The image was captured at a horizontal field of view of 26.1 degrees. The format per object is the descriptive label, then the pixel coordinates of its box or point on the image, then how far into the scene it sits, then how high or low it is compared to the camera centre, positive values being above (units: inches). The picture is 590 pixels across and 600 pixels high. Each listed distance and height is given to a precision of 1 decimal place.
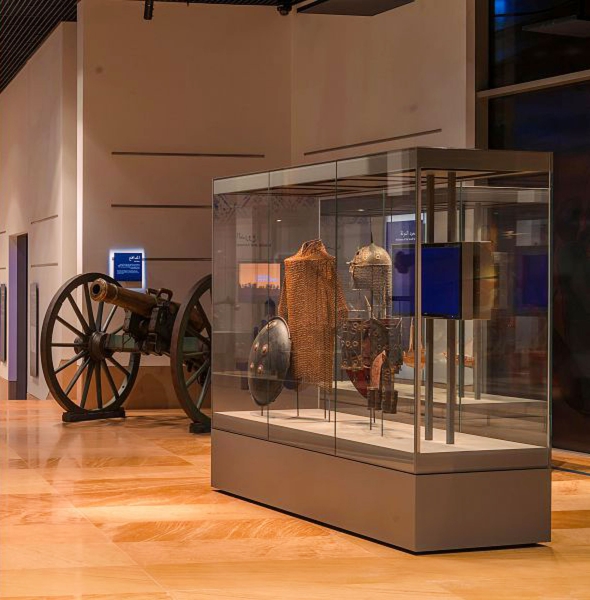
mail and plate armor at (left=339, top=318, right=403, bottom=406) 214.4 -13.4
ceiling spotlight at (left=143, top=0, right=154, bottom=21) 425.7 +88.1
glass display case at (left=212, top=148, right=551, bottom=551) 208.7 -13.2
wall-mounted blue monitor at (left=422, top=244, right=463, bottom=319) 209.6 -2.0
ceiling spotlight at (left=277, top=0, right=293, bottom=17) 474.9 +98.3
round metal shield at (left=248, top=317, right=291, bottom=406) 245.9 -17.9
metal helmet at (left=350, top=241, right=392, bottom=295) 214.8 +0.2
